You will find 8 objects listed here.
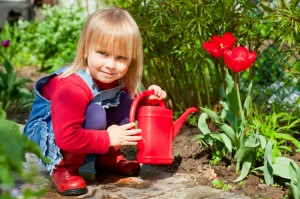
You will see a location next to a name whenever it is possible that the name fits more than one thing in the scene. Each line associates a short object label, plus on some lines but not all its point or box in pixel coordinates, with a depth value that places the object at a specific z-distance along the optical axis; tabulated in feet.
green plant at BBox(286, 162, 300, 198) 8.27
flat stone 9.05
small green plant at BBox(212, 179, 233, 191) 9.35
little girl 8.80
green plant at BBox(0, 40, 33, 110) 16.01
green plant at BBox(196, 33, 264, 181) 9.33
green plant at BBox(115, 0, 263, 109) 10.98
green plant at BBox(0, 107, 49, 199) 3.48
